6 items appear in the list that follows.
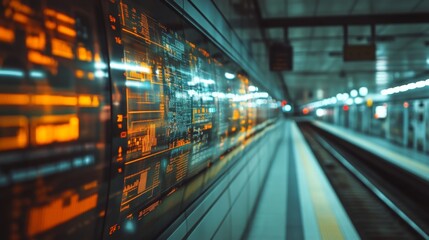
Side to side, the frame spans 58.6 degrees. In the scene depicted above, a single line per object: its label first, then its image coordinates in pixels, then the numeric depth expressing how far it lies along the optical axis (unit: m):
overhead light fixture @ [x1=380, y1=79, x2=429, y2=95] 13.59
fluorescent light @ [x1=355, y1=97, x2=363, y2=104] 25.11
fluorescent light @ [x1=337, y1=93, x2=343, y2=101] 31.13
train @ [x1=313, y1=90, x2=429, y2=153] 16.33
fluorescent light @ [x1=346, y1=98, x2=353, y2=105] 29.08
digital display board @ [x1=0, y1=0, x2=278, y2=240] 1.02
